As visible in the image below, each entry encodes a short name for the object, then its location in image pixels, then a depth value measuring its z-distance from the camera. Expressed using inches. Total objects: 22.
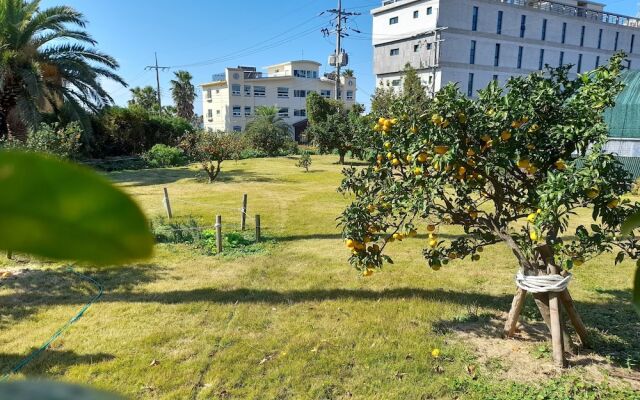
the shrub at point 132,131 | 939.3
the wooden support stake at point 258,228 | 332.5
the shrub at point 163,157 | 919.7
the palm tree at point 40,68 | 521.3
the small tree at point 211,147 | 654.5
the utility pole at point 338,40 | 1371.2
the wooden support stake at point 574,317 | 163.3
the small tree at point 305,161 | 811.4
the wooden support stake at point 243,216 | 375.9
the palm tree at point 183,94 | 1851.6
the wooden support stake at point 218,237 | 300.2
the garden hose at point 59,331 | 159.2
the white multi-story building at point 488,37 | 1601.9
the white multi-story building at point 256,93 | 1865.2
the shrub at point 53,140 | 457.1
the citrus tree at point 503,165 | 134.5
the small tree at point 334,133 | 941.2
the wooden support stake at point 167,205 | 414.3
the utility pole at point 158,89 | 1808.6
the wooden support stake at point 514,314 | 172.4
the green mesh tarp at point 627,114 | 695.1
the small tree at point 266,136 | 1166.3
